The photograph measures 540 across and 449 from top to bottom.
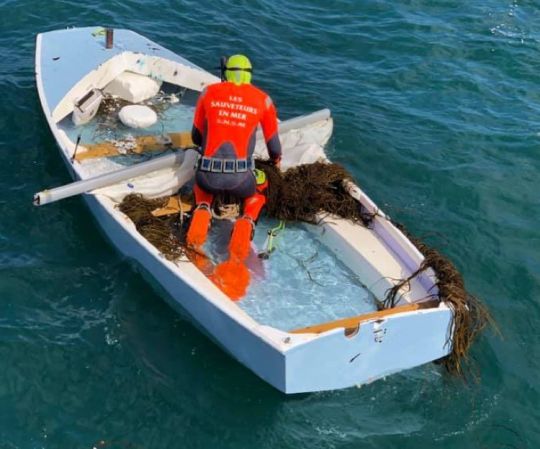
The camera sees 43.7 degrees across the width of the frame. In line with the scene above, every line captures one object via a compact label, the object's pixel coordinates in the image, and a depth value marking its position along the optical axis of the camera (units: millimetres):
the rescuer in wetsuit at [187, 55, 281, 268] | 7156
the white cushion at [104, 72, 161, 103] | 9829
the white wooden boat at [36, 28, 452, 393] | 5832
